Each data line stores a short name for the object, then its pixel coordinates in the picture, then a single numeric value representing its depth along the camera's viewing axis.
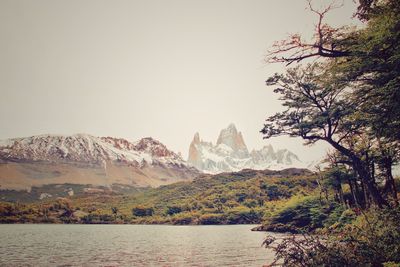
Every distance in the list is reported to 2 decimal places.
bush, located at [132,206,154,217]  174.25
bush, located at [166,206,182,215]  165.77
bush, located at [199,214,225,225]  138.88
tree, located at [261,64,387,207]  25.44
